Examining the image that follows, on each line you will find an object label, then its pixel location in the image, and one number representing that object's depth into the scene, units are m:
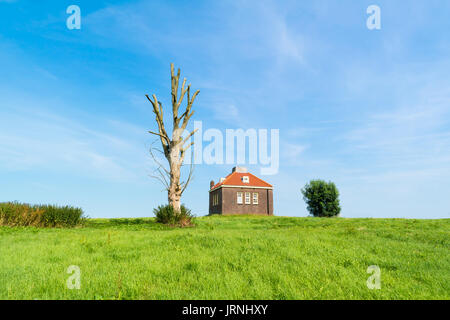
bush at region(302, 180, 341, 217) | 42.38
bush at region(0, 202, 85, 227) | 16.03
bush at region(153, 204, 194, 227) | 17.02
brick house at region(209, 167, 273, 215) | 39.22
